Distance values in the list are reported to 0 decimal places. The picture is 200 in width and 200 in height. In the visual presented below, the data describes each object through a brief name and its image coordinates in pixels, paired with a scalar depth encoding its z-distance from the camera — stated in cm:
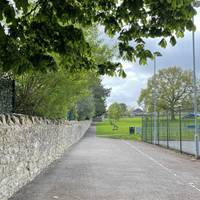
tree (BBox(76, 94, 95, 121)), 4456
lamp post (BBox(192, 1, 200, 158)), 1867
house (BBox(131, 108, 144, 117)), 14175
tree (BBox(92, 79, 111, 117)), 8041
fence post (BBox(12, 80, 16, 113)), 967
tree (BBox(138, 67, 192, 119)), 6241
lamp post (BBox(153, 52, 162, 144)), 3120
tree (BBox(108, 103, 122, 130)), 7981
